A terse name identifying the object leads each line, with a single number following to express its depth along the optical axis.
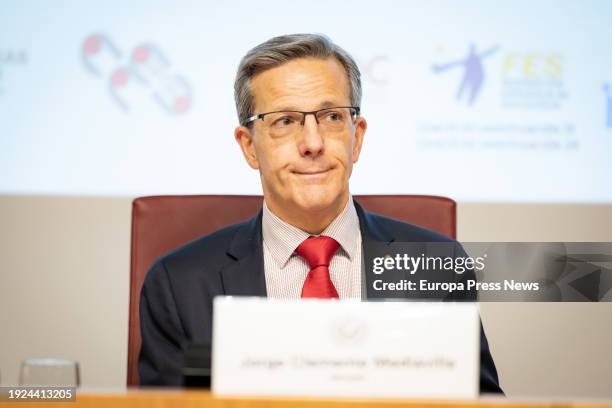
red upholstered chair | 3.48
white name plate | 2.92
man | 3.41
